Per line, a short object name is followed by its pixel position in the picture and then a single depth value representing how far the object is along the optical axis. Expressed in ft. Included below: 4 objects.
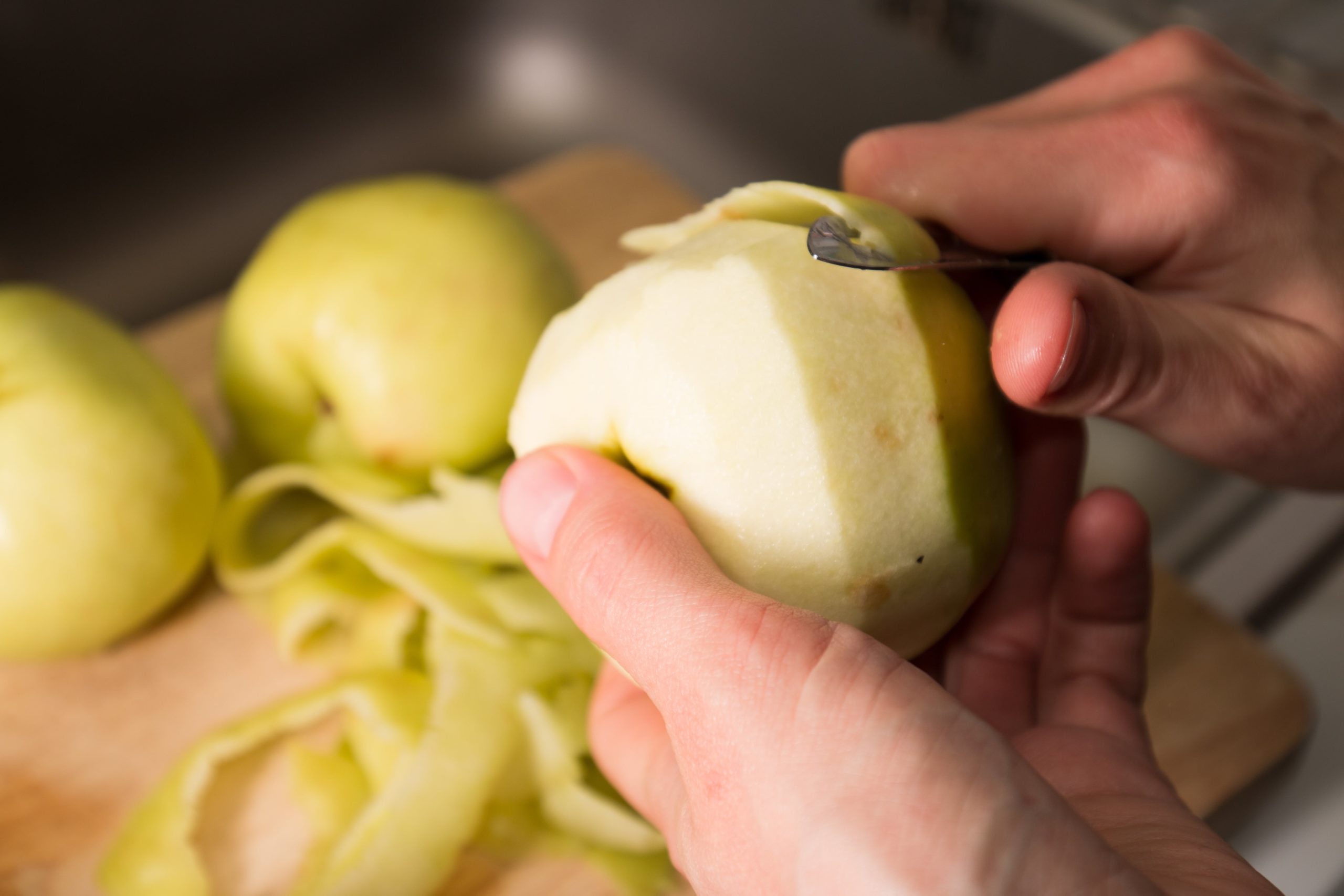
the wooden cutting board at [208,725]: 1.11
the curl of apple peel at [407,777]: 1.07
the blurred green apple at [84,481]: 1.10
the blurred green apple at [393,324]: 1.18
